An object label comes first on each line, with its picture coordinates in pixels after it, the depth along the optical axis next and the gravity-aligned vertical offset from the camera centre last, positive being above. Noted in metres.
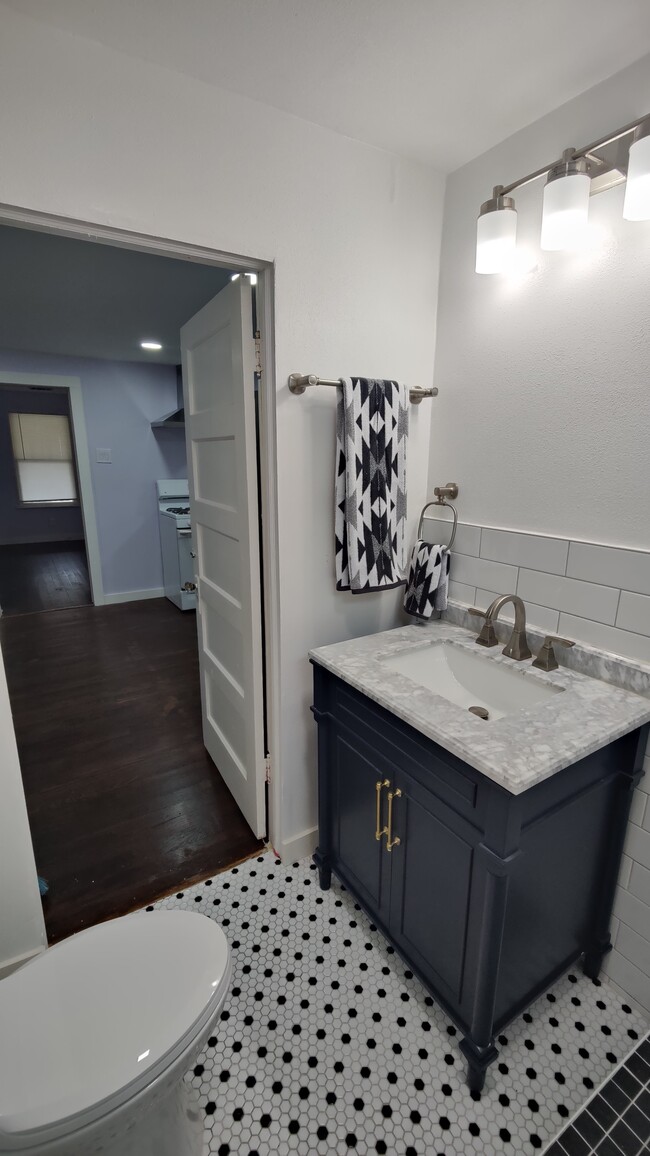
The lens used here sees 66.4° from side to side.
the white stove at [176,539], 4.21 -0.72
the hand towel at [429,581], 1.62 -0.40
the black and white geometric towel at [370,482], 1.46 -0.08
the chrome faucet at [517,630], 1.34 -0.47
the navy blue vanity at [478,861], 1.00 -0.91
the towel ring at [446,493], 1.67 -0.12
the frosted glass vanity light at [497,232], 1.24 +0.56
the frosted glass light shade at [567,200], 1.08 +0.55
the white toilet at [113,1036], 0.77 -0.98
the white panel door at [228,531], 1.52 -0.26
